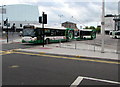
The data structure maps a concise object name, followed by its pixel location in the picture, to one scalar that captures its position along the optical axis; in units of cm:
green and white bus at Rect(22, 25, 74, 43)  2145
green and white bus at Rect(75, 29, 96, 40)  3489
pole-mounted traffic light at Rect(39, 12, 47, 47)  1793
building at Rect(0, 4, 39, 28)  11352
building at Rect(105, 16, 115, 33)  11772
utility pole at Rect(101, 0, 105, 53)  1371
